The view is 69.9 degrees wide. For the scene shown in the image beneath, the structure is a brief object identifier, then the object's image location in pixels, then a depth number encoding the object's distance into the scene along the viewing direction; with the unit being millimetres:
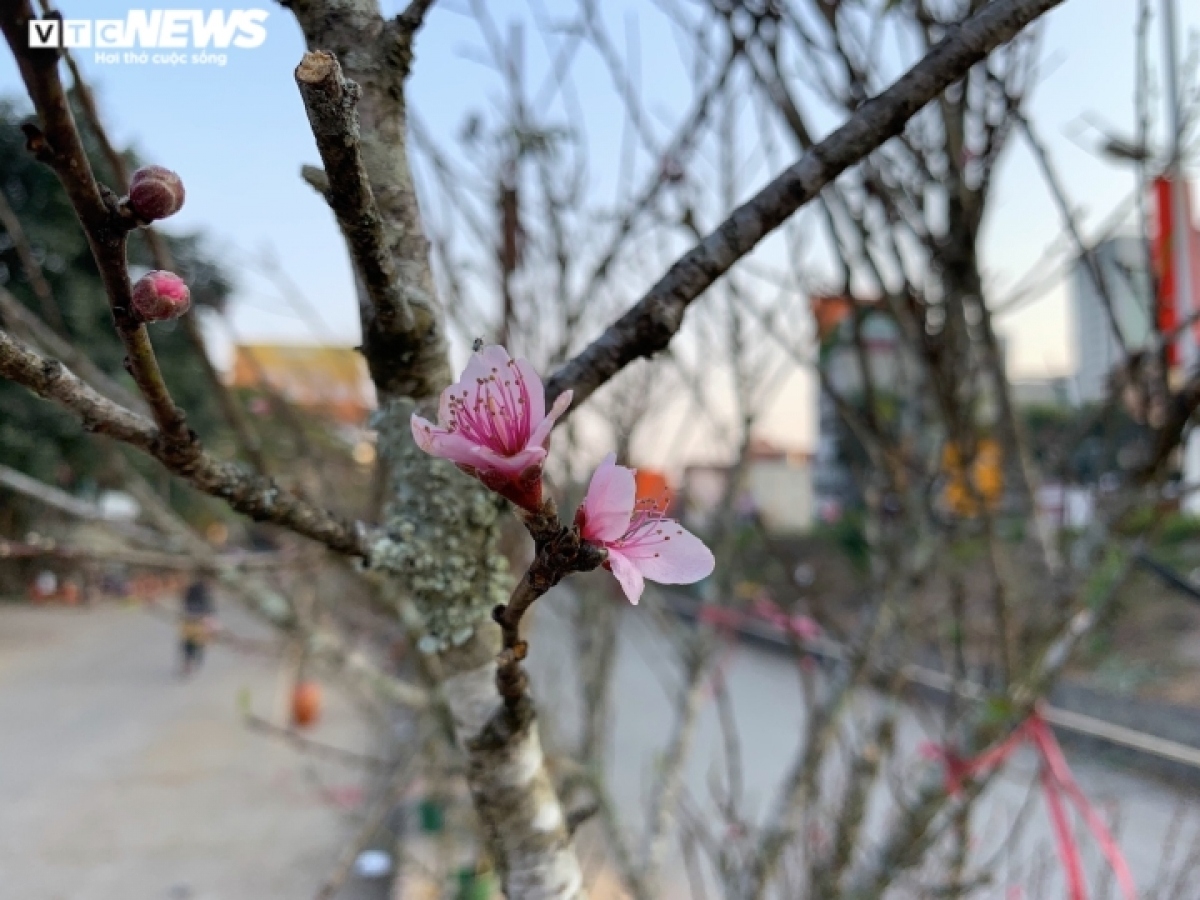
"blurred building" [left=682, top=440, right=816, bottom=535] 13227
